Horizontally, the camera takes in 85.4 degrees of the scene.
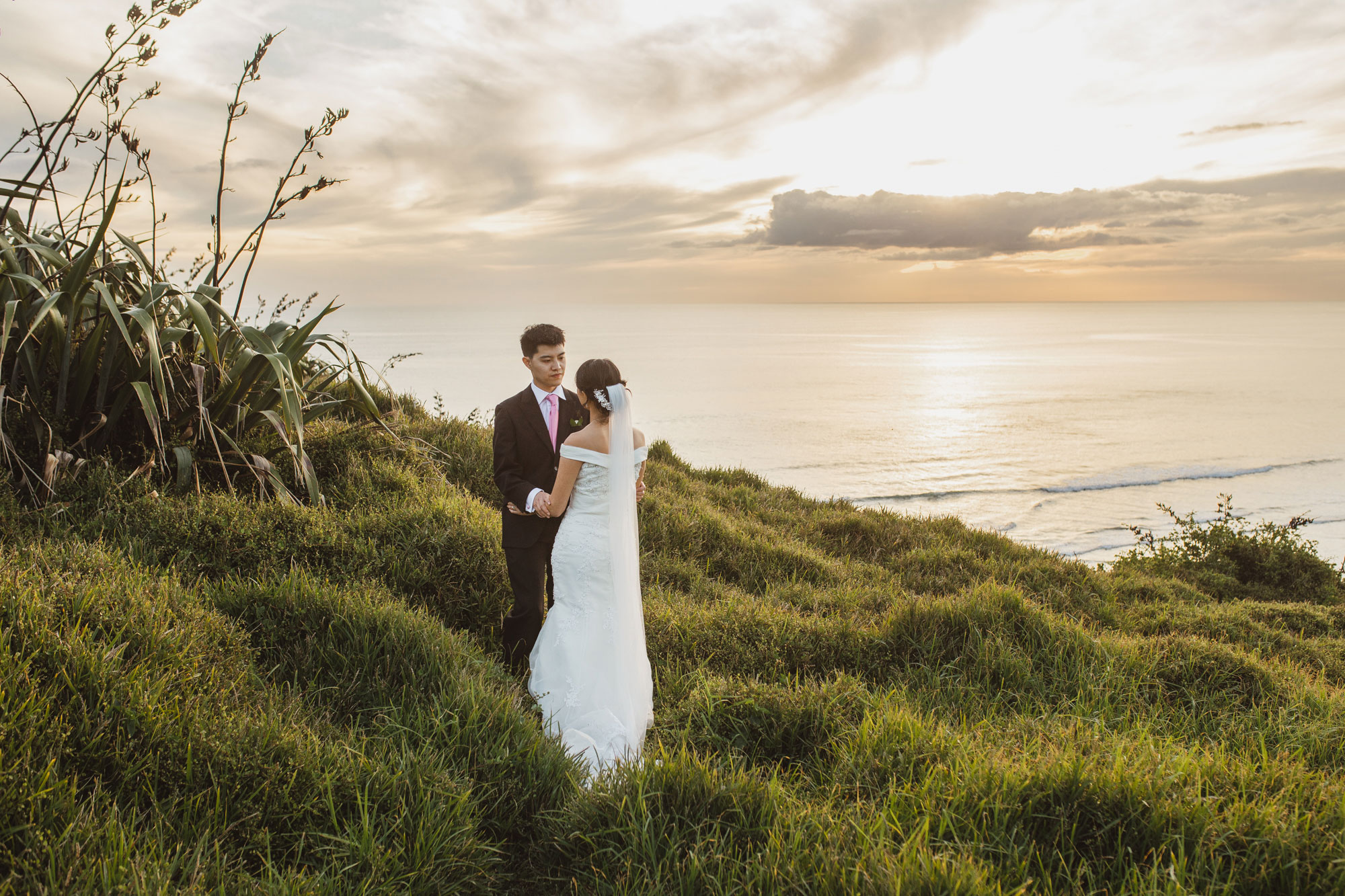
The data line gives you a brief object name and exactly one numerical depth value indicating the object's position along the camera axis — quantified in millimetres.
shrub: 8922
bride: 4504
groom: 5125
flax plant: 5113
